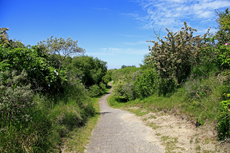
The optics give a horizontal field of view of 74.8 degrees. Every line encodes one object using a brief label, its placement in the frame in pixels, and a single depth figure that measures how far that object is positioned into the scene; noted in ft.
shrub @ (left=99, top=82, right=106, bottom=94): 159.63
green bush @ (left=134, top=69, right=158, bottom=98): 47.42
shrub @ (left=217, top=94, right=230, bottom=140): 13.94
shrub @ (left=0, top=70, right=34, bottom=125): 12.26
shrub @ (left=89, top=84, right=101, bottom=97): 140.39
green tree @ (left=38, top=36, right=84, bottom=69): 34.71
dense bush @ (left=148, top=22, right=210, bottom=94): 30.40
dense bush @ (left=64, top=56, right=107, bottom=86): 139.25
